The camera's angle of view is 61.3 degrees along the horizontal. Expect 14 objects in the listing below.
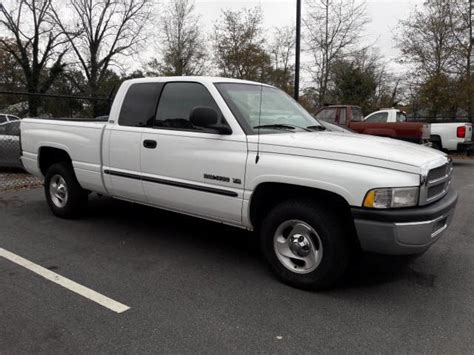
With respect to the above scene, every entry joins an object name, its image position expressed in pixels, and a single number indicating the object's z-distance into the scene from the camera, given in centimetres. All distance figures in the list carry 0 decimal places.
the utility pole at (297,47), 1073
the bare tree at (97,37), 3322
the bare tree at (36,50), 3161
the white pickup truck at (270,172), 305
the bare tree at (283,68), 2694
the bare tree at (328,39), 2178
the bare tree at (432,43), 1975
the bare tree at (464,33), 1920
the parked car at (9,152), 905
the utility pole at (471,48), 1895
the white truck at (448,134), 1396
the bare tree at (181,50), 2877
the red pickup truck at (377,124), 1102
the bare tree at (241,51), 2406
